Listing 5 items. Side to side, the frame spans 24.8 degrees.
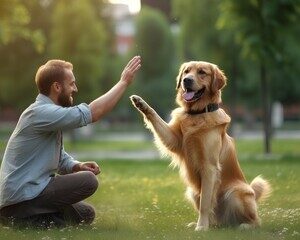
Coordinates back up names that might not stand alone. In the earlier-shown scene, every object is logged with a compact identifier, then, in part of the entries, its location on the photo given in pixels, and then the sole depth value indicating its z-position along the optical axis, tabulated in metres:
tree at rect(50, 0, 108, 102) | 34.75
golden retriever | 7.25
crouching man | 6.90
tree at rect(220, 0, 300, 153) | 19.08
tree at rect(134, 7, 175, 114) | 56.31
